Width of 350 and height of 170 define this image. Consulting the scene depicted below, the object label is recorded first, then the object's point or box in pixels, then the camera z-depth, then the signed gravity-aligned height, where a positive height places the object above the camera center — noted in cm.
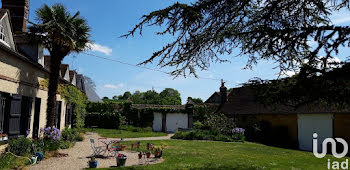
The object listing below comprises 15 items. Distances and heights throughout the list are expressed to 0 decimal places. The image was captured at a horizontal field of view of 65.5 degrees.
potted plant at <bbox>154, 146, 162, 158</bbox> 1075 -184
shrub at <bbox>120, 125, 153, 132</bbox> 2794 -247
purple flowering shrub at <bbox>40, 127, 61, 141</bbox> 1125 -129
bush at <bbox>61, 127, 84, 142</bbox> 1472 -182
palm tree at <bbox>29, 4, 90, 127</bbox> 1125 +290
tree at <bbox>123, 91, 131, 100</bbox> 9638 +381
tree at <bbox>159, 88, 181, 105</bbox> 7017 +255
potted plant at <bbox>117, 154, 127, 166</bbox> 880 -179
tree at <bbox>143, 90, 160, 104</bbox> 7257 +257
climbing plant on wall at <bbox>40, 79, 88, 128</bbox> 1571 +41
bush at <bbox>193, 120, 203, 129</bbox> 2438 -170
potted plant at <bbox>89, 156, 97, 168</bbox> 848 -187
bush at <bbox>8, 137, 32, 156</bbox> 909 -149
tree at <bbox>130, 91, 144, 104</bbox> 7094 +219
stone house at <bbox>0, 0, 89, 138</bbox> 929 +86
